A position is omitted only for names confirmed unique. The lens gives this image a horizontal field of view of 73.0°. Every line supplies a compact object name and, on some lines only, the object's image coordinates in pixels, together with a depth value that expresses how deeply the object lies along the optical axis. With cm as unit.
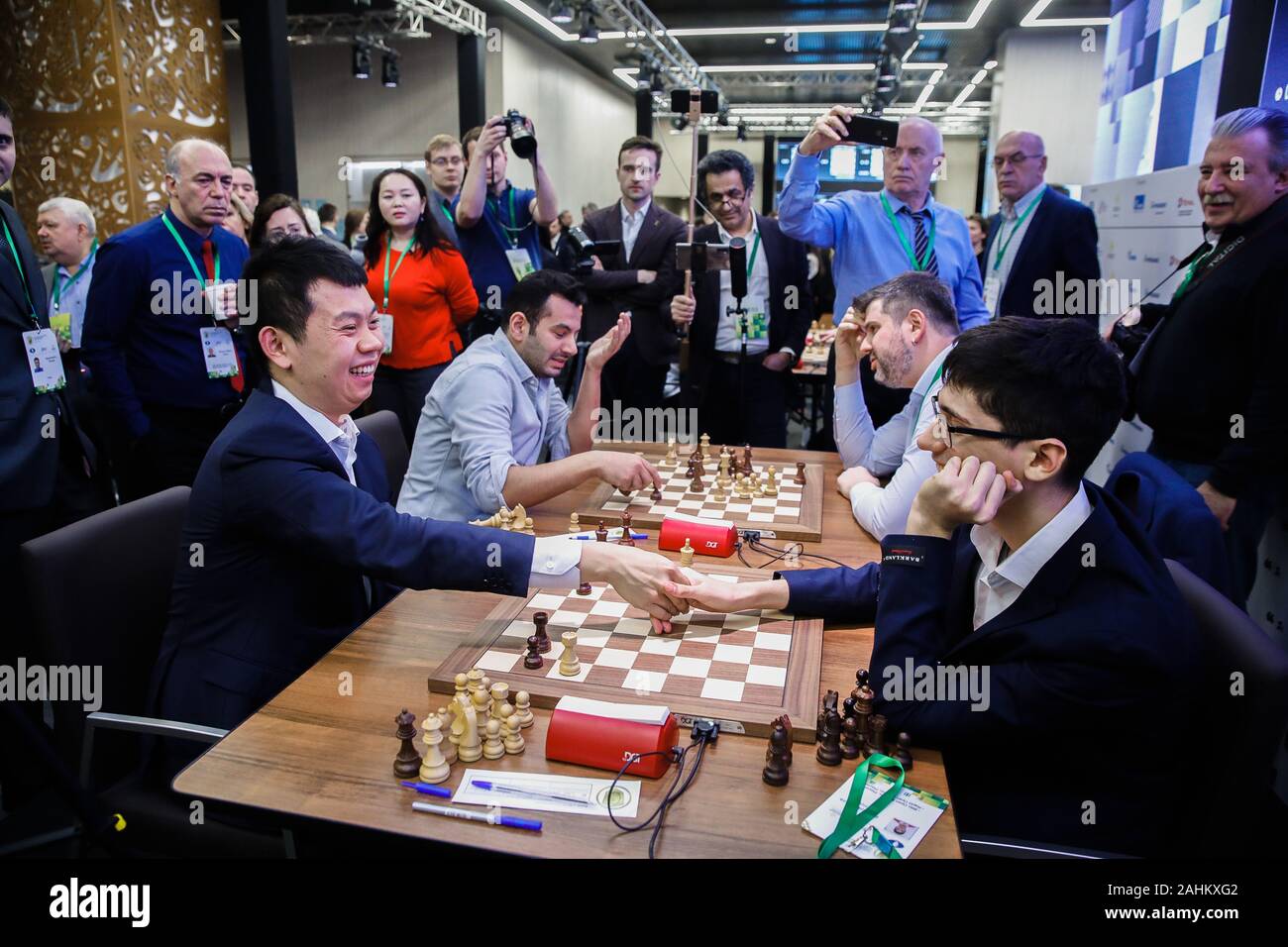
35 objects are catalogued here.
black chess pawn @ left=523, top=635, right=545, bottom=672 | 155
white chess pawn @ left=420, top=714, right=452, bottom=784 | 126
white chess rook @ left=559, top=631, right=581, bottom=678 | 153
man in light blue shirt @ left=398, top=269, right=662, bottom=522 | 245
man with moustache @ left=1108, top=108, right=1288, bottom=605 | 250
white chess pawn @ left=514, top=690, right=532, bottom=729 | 139
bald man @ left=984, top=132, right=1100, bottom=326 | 409
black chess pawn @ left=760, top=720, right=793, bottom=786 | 125
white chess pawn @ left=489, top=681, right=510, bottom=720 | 136
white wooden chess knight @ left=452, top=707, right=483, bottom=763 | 130
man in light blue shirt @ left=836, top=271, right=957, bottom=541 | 221
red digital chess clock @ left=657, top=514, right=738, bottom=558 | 211
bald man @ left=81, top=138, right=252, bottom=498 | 312
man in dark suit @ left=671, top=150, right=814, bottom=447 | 413
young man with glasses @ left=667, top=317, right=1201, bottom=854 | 130
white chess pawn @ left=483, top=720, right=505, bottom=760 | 132
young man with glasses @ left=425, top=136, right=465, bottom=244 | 481
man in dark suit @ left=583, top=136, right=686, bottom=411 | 462
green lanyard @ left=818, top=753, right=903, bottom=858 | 111
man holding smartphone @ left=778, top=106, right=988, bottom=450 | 356
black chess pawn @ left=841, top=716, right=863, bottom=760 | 134
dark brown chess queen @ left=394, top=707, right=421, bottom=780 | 126
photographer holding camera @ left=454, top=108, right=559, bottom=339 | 440
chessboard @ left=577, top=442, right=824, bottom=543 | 234
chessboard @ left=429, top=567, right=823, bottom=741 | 144
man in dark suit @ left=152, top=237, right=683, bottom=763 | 162
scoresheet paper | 119
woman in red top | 408
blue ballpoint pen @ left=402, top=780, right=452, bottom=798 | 122
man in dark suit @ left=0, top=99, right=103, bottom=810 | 256
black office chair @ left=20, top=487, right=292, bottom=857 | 160
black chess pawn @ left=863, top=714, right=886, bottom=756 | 134
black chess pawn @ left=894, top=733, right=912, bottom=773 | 132
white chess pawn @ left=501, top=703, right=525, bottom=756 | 133
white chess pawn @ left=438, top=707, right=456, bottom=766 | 132
